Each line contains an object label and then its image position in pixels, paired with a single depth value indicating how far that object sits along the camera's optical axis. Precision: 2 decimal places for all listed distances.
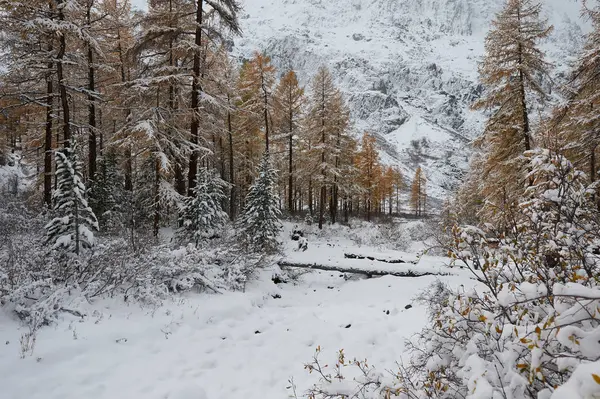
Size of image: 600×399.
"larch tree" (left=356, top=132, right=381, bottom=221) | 33.59
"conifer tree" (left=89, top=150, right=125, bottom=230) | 13.66
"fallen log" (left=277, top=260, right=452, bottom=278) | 10.80
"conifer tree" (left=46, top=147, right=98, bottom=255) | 7.02
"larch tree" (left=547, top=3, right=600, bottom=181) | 9.62
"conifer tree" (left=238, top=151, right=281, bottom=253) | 12.77
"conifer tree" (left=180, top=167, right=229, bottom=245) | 11.63
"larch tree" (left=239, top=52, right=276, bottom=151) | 22.27
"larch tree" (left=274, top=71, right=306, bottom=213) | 24.67
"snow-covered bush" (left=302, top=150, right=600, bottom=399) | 1.56
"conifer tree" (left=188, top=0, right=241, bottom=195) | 11.04
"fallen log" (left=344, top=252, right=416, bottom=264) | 12.16
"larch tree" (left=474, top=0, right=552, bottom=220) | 12.60
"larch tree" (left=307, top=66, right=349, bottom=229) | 23.56
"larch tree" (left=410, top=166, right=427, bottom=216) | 61.67
